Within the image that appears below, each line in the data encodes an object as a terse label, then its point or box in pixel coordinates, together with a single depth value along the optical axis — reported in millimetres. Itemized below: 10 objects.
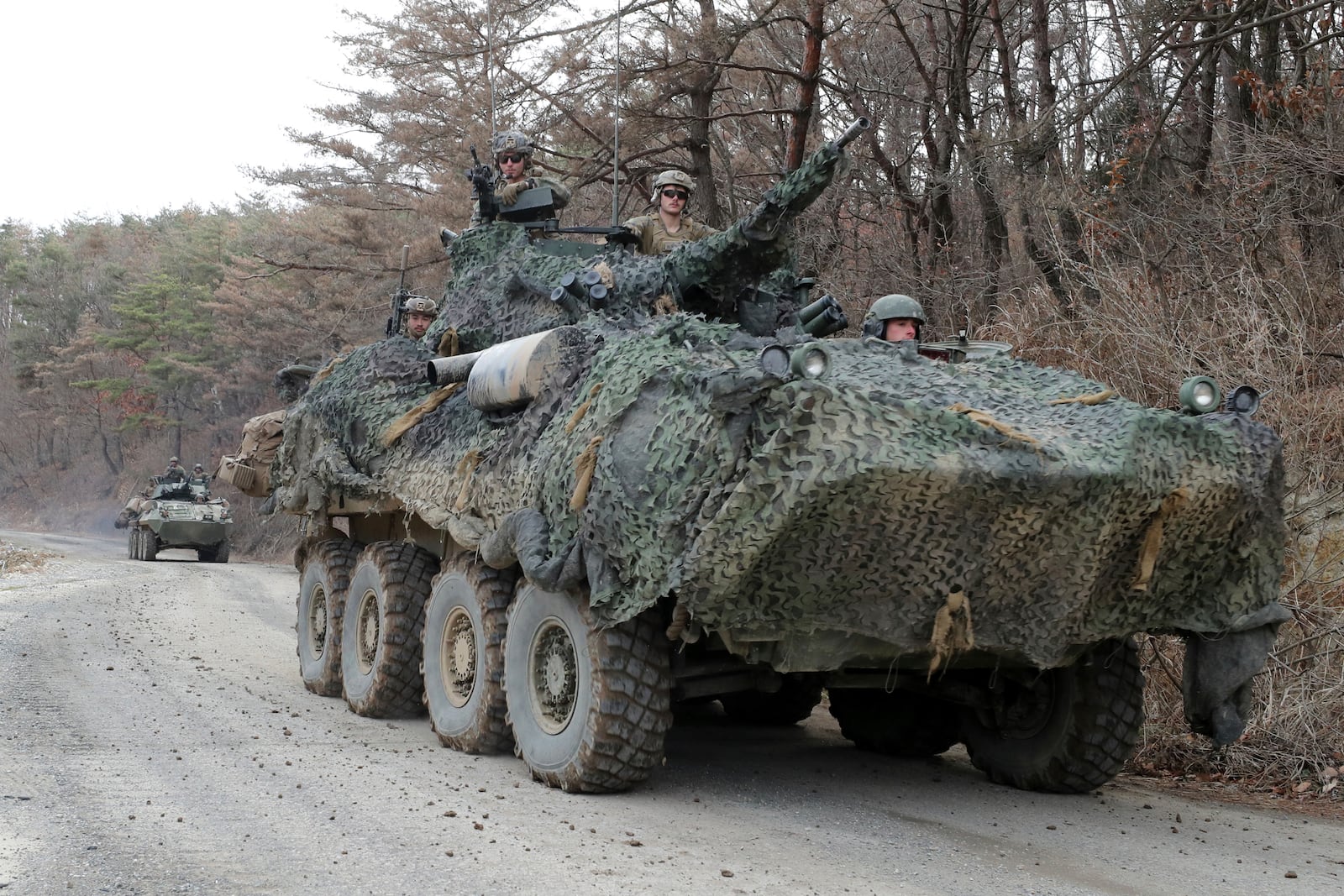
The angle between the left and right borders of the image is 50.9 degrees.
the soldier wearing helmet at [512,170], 9773
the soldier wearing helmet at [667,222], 9117
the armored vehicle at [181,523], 28375
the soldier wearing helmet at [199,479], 30281
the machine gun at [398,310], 11586
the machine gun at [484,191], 9562
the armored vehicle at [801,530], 5570
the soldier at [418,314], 11250
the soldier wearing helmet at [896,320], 7418
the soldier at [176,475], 30359
